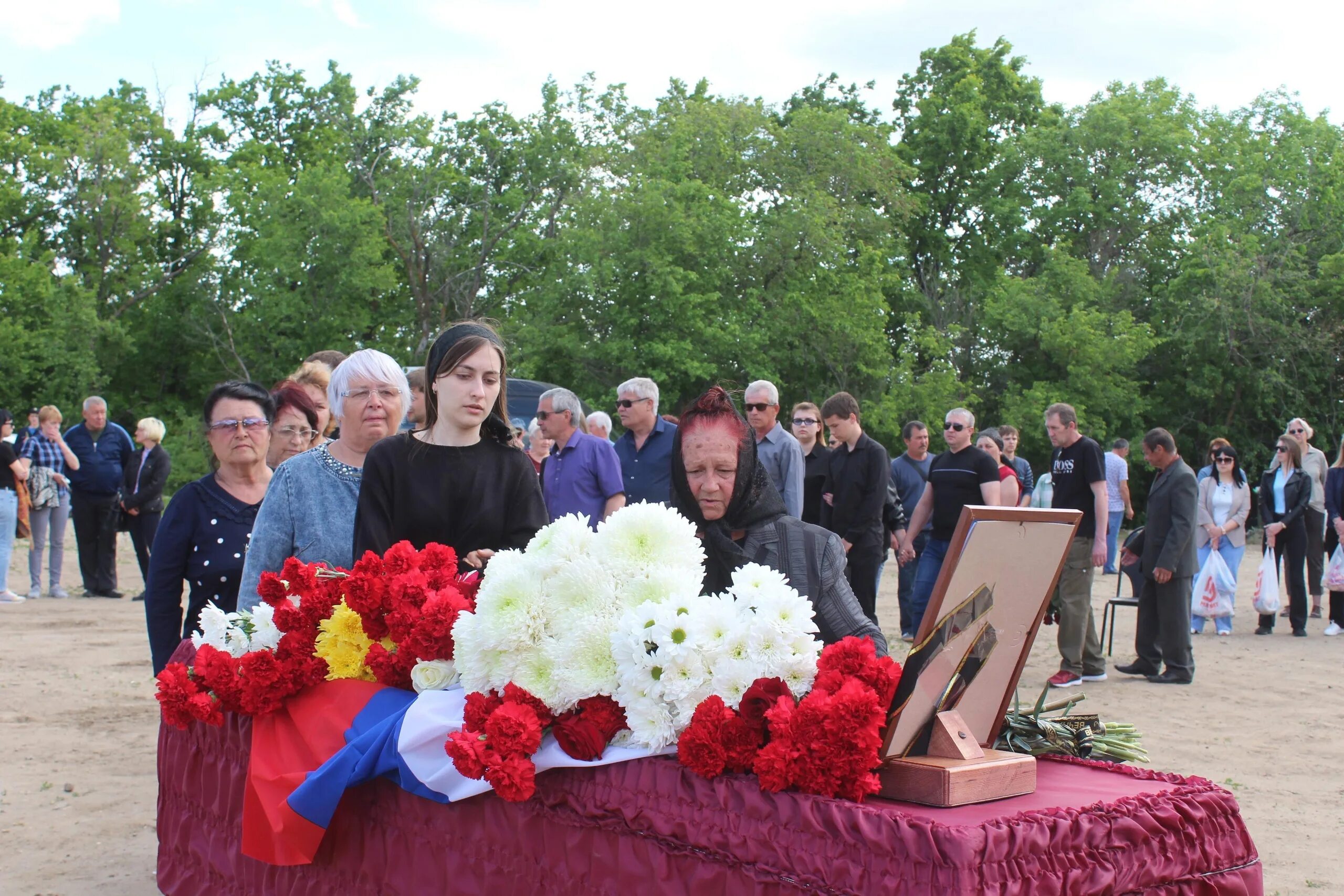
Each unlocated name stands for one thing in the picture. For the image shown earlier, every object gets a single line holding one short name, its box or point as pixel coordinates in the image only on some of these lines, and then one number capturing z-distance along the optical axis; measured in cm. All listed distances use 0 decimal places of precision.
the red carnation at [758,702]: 211
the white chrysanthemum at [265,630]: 313
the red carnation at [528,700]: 233
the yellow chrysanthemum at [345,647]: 293
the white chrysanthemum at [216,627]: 327
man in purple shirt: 783
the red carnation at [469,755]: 225
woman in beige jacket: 1127
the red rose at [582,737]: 226
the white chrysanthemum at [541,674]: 233
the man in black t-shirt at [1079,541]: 784
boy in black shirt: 843
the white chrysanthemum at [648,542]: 241
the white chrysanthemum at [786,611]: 218
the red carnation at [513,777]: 223
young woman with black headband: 334
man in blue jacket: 1212
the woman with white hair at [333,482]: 365
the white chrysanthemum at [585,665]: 229
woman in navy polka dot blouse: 400
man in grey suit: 809
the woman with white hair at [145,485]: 1139
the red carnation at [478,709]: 232
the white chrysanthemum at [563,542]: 242
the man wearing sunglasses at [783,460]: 803
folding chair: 897
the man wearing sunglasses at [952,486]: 806
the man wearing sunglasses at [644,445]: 830
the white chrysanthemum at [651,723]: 221
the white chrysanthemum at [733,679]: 217
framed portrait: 208
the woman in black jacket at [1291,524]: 1103
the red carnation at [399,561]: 288
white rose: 267
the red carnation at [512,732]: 224
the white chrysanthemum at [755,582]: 221
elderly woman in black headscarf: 283
